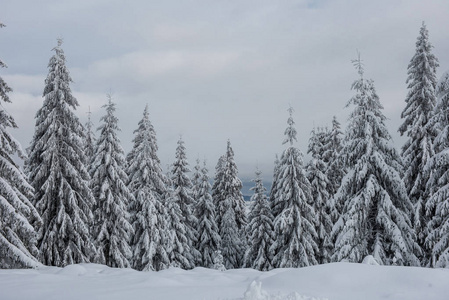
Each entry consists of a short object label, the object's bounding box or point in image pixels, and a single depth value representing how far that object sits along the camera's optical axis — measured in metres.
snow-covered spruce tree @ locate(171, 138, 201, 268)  33.06
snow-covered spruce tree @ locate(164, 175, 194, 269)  29.25
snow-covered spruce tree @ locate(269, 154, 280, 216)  29.15
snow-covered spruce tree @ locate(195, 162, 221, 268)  34.38
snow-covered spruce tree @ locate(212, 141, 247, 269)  35.50
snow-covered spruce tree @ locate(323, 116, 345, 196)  29.39
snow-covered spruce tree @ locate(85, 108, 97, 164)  34.62
